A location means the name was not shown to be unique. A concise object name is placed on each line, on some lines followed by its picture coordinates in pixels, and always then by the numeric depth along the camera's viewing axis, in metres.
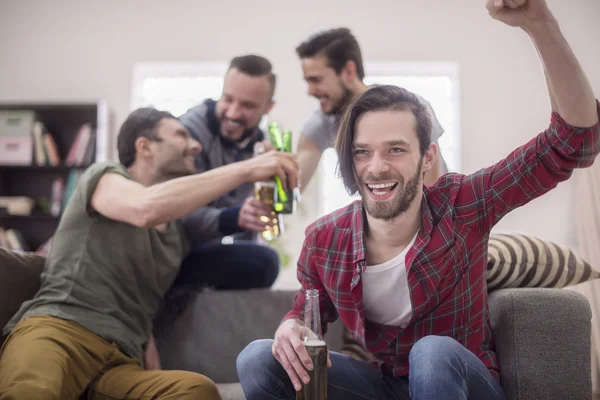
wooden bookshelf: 4.19
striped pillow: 1.66
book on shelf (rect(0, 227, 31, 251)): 4.03
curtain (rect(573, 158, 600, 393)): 2.61
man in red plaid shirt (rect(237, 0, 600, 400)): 1.35
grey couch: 1.44
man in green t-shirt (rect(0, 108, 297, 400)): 1.55
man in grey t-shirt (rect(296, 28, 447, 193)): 2.49
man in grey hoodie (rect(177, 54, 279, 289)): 2.07
